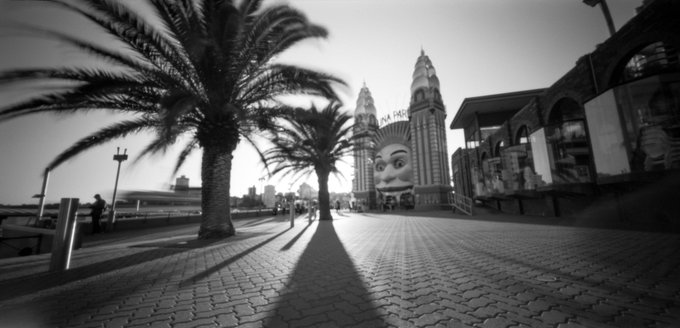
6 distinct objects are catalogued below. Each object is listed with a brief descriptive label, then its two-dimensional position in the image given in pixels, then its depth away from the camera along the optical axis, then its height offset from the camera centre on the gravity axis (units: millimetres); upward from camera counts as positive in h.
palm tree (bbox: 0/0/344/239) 5746 +3643
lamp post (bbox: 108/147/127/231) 10938 +909
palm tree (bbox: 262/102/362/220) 15398 +3398
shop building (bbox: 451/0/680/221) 6344 +2010
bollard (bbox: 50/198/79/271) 3561 -367
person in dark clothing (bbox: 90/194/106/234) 10091 -20
